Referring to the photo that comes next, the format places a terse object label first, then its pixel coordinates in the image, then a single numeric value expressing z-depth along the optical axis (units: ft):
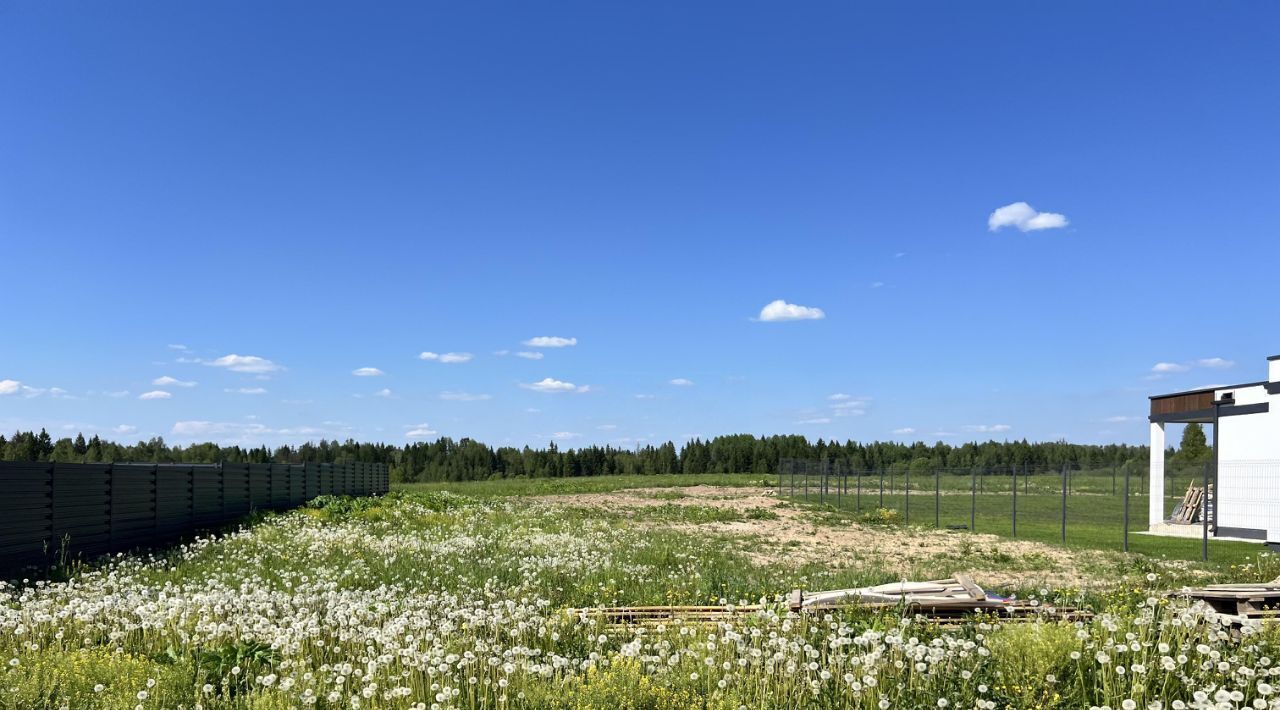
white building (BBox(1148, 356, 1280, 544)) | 76.64
